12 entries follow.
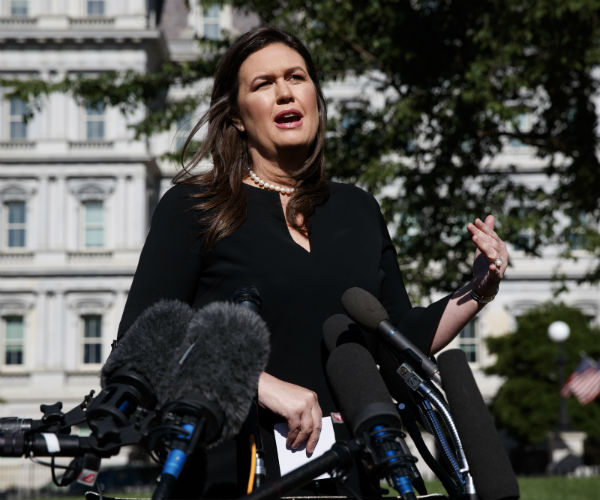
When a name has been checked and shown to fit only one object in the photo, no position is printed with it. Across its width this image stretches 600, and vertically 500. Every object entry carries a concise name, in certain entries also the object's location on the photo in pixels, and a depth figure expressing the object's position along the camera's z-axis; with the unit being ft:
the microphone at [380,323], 7.91
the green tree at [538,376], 116.61
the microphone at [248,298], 7.75
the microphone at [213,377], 6.59
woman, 9.11
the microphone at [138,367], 6.72
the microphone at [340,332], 8.59
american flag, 86.33
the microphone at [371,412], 7.01
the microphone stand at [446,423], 7.66
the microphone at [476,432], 7.48
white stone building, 139.85
